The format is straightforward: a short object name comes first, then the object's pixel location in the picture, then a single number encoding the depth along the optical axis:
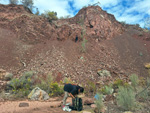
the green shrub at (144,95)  5.68
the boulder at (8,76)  9.85
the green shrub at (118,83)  8.97
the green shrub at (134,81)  8.31
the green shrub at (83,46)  15.09
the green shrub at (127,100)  4.33
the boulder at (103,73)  12.11
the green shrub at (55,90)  7.98
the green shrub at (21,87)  7.15
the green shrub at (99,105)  4.23
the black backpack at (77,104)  4.17
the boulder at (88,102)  5.50
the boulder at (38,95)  6.60
